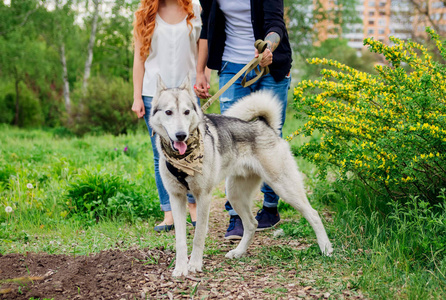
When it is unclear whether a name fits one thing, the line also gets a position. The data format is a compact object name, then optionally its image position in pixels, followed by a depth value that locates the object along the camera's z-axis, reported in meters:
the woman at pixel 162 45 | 3.95
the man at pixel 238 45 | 3.76
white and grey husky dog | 3.02
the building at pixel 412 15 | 14.52
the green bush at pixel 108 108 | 13.36
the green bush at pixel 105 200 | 4.57
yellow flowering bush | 3.14
